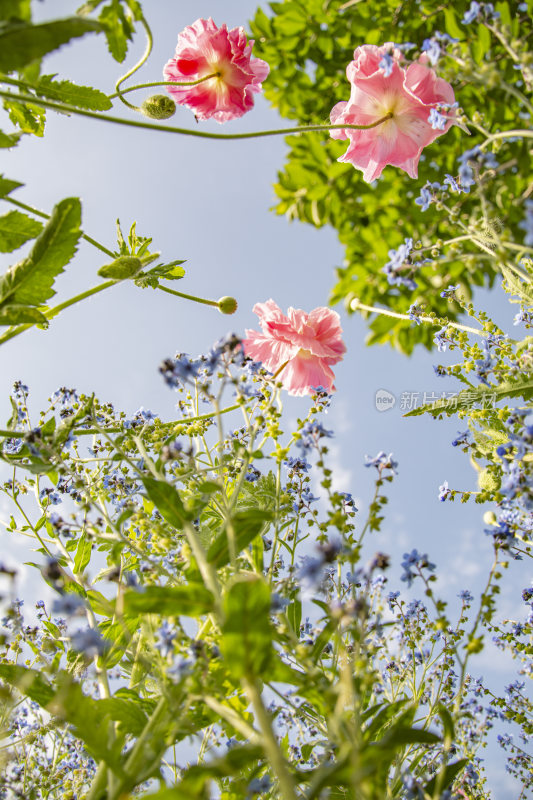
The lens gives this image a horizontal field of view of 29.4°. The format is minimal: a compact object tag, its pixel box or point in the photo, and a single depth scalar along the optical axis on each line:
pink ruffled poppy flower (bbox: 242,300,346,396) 0.73
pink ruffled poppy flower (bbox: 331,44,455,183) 0.68
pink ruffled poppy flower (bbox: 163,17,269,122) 0.76
